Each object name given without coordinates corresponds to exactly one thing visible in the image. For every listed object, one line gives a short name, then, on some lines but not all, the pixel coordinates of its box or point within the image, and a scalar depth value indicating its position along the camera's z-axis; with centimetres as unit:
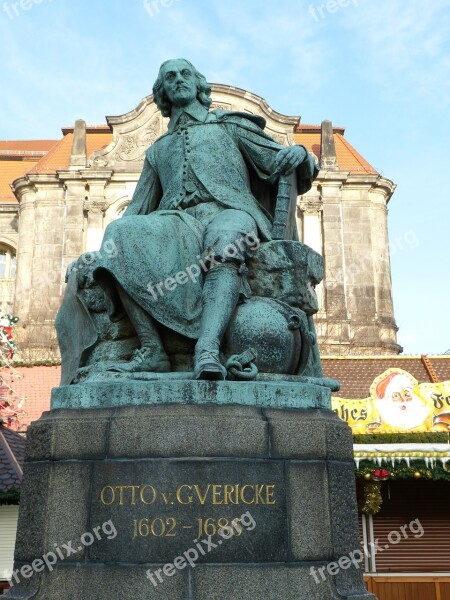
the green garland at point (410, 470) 1352
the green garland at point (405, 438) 1370
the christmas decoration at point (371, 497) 1466
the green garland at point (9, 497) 1184
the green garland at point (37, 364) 2275
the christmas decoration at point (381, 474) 1369
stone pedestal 423
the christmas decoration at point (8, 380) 1819
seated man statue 516
